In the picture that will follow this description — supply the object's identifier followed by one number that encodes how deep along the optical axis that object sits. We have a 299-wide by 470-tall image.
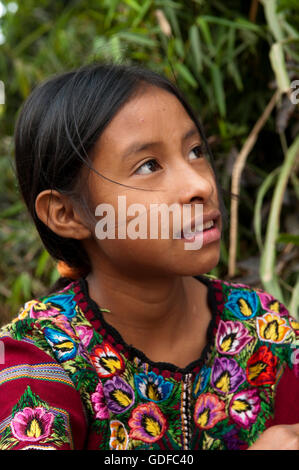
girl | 0.75
